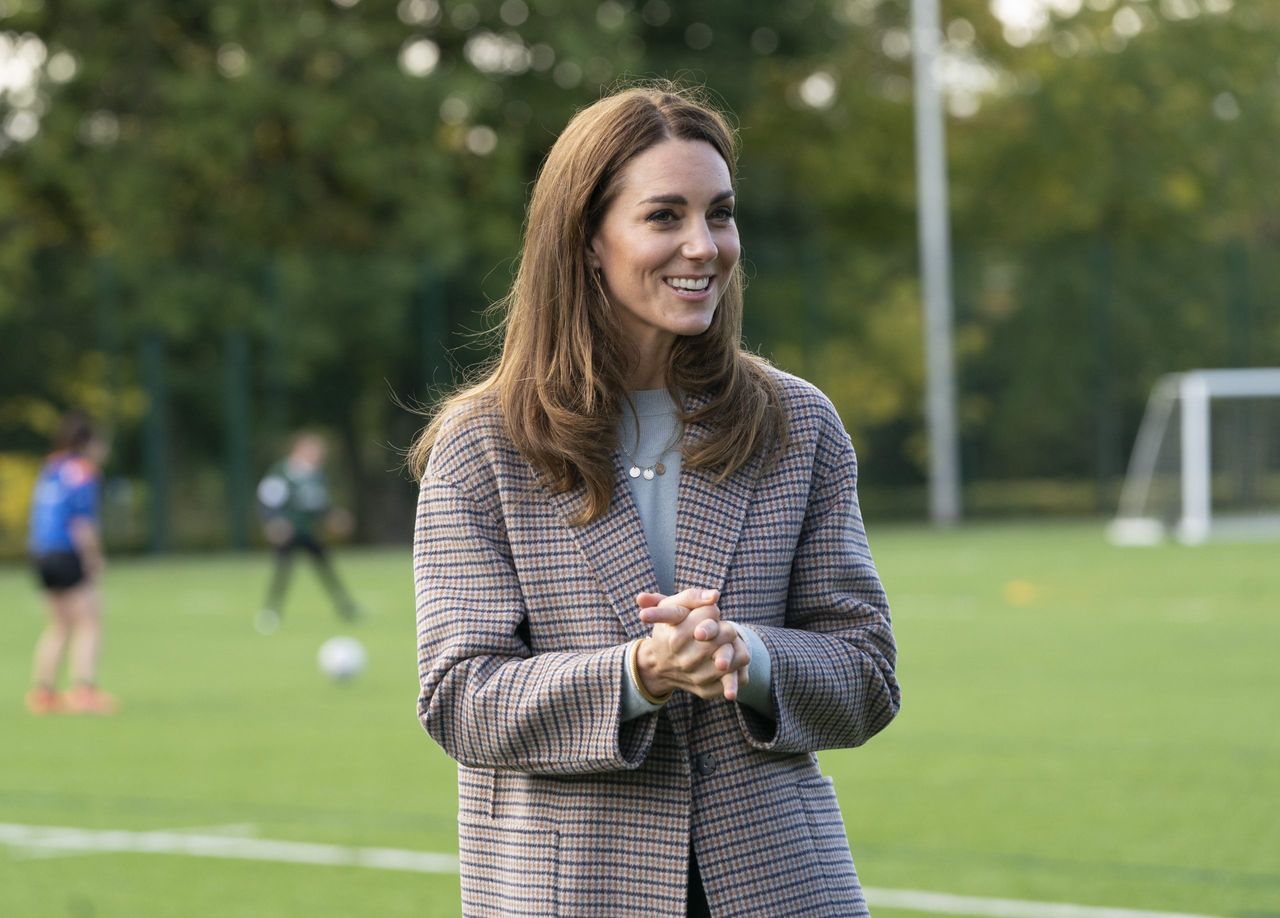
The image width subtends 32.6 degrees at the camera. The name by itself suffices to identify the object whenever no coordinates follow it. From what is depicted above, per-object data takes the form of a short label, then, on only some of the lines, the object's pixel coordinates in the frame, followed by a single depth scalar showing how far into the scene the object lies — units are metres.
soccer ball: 14.95
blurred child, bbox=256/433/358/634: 21.17
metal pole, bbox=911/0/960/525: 34.88
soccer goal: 32.31
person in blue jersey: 13.95
